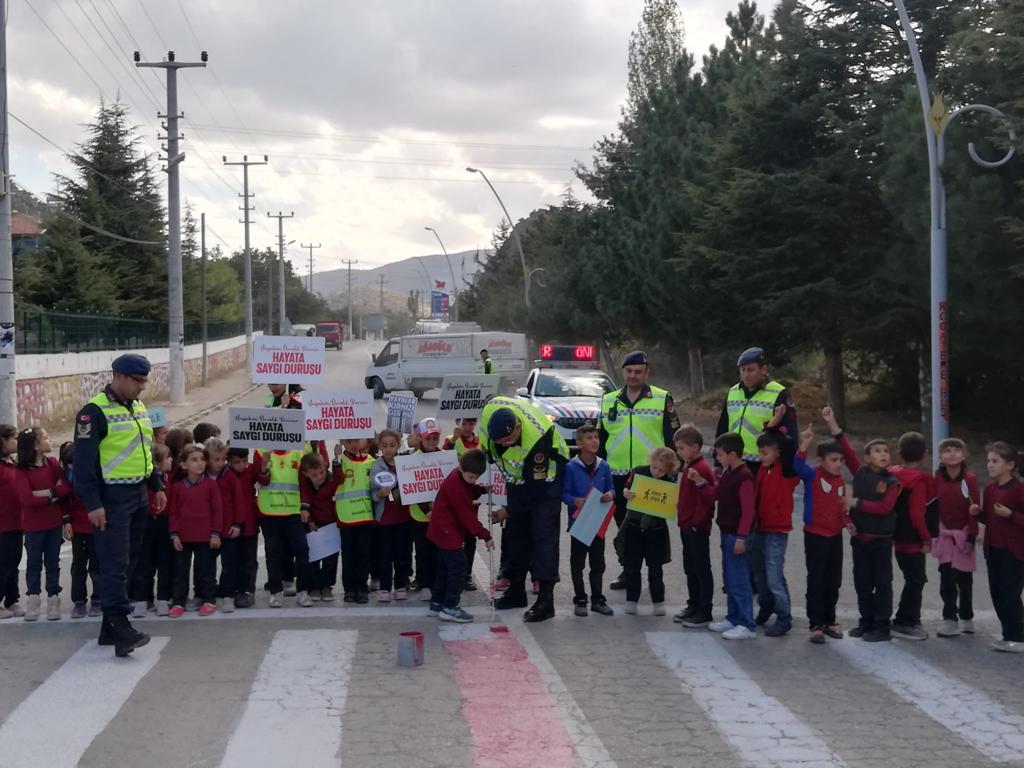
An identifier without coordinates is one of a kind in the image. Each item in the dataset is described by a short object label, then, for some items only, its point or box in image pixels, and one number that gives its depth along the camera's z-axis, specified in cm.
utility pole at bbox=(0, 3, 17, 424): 2089
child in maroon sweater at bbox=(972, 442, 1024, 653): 816
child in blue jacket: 935
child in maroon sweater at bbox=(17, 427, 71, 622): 883
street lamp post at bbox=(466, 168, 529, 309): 5070
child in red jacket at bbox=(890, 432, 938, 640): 846
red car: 9431
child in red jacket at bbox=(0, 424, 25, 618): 895
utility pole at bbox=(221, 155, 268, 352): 6122
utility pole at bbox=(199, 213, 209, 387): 4594
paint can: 756
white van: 4138
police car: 1972
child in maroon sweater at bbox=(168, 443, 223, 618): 903
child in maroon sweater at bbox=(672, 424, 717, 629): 884
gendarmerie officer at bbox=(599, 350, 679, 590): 964
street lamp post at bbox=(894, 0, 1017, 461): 1698
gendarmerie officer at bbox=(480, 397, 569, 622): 900
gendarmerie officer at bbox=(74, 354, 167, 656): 777
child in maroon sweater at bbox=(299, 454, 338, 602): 966
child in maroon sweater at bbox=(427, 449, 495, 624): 884
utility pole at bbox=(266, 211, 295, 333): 7881
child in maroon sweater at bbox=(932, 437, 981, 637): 855
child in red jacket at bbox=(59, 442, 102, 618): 896
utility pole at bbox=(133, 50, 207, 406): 3647
